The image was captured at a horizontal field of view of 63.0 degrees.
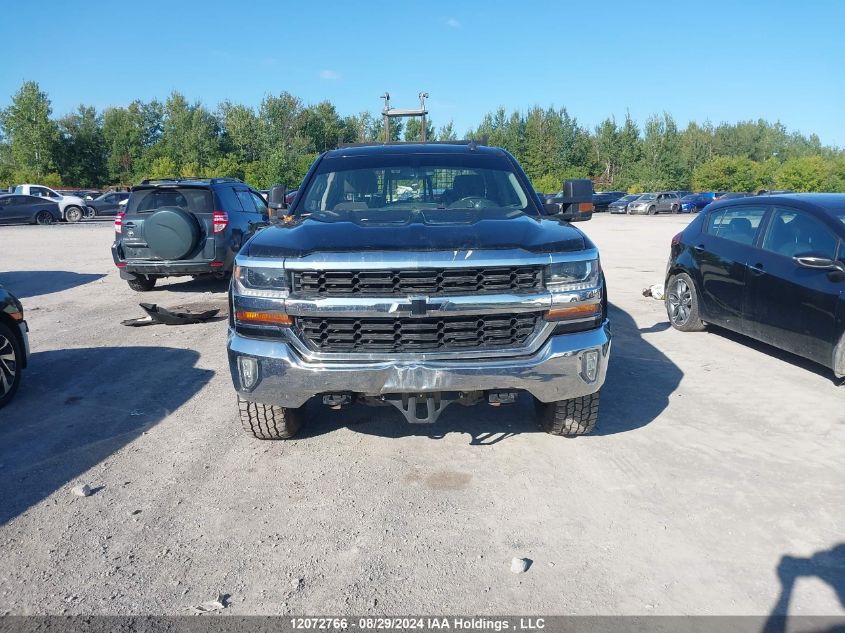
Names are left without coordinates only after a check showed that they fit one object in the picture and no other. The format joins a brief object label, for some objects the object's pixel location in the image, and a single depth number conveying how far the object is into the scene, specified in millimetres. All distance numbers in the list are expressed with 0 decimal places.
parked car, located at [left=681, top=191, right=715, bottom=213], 49628
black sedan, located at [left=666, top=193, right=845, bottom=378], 5875
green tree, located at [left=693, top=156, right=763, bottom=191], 66938
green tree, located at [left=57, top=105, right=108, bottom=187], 74875
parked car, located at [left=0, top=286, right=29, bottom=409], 5555
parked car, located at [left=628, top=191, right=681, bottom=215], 49188
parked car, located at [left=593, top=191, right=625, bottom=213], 54406
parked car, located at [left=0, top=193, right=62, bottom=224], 34500
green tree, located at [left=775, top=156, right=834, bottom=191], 57438
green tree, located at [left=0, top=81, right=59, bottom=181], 69812
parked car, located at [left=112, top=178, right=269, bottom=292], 10461
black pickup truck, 3832
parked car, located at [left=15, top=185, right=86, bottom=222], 37156
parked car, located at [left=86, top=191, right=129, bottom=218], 41219
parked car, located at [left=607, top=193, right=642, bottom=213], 50469
